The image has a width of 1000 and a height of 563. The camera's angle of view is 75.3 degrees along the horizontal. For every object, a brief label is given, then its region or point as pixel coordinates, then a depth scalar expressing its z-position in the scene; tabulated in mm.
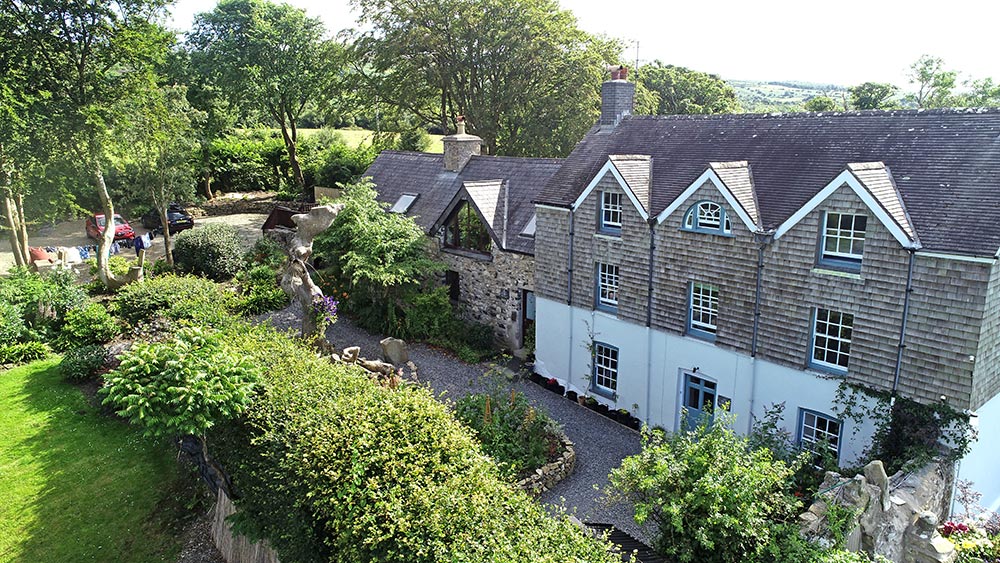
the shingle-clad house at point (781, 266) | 12922
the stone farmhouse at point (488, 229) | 23109
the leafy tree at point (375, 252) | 23359
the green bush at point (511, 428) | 15430
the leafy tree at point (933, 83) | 46062
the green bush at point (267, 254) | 30109
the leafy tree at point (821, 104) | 60062
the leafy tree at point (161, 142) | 27750
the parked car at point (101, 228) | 37375
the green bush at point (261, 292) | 26531
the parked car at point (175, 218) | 39406
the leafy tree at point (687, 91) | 66238
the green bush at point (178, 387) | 11477
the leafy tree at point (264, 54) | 42969
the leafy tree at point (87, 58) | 24609
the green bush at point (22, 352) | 21953
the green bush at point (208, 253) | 29969
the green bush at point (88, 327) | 22844
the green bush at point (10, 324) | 22297
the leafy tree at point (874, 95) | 55312
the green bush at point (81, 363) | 20531
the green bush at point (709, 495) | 10211
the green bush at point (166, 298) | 21553
